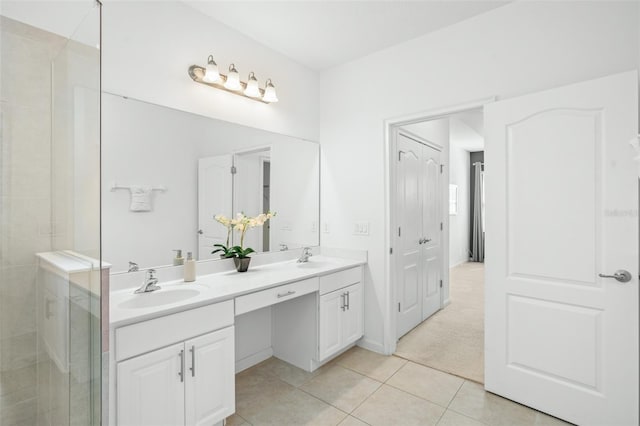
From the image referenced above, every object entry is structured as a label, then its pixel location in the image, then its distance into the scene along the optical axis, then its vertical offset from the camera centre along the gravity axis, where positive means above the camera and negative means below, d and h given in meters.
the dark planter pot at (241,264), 2.32 -0.37
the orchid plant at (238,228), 2.32 -0.11
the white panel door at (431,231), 3.49 -0.21
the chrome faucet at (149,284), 1.79 -0.40
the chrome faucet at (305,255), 2.76 -0.37
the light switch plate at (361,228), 2.82 -0.14
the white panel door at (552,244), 1.65 -0.18
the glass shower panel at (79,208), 1.23 +0.02
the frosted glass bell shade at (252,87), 2.44 +0.95
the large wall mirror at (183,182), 1.84 +0.21
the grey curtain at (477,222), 7.09 -0.21
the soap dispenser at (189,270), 2.04 -0.37
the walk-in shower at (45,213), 1.31 +0.00
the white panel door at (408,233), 2.98 -0.20
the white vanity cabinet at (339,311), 2.39 -0.78
